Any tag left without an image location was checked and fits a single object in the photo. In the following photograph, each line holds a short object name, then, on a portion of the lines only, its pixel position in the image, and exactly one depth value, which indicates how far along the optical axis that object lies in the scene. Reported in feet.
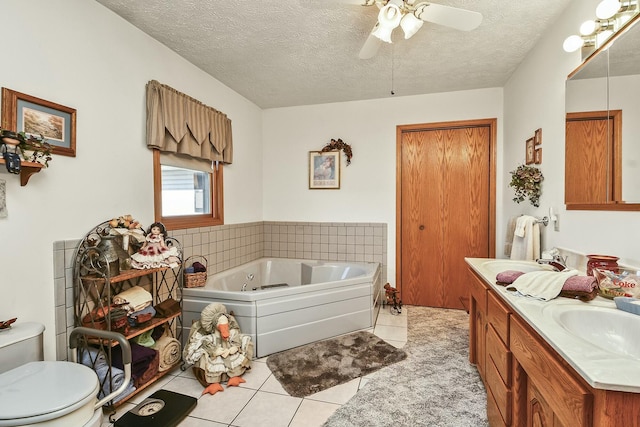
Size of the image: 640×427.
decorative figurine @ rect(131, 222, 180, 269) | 6.16
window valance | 7.26
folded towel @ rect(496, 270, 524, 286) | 4.96
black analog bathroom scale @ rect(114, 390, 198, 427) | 5.21
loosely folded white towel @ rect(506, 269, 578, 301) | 4.16
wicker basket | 8.20
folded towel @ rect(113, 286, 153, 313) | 5.93
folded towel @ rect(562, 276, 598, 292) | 4.07
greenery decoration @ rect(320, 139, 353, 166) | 11.83
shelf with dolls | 5.60
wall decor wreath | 7.30
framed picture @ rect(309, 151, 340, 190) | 12.14
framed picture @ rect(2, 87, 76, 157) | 4.78
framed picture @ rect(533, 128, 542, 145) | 7.32
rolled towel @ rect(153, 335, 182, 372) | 6.63
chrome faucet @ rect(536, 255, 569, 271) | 5.55
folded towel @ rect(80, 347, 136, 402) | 5.49
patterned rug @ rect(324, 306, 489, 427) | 5.45
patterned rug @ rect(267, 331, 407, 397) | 6.61
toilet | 3.33
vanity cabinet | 2.26
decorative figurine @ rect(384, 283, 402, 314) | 10.91
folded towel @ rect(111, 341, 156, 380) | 5.79
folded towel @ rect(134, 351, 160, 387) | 5.97
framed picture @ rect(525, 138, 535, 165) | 7.78
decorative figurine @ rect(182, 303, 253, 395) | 6.49
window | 7.87
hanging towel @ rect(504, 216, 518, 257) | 8.43
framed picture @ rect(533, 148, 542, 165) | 7.33
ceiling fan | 5.03
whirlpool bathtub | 7.74
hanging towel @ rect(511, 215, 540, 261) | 7.13
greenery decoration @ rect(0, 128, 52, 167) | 4.37
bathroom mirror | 4.45
